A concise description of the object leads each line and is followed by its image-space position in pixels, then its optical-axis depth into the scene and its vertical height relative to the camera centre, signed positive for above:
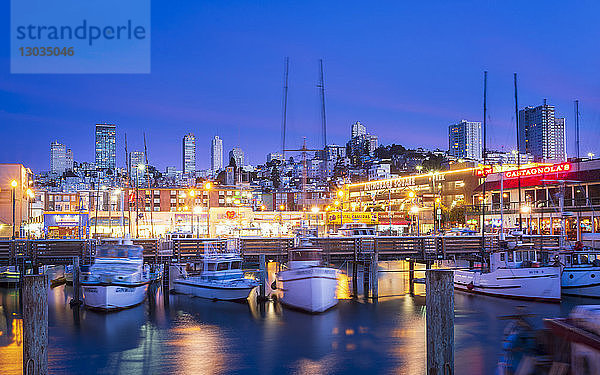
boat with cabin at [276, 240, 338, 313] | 32.47 -3.83
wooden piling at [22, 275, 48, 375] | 14.17 -2.63
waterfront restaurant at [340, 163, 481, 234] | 76.31 +3.77
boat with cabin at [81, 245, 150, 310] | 33.09 -3.66
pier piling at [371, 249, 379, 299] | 38.06 -4.05
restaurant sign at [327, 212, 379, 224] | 68.81 -0.32
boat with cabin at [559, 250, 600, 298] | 37.50 -4.20
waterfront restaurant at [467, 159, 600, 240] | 63.81 +1.94
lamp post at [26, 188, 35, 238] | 72.11 +2.16
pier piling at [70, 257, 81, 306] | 35.62 -4.14
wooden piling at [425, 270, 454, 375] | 13.63 -2.51
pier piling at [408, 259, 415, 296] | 43.38 -5.20
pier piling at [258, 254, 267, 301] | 36.56 -3.89
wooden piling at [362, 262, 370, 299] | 39.53 -4.44
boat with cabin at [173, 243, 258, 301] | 36.50 -4.18
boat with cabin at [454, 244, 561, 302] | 35.91 -4.15
